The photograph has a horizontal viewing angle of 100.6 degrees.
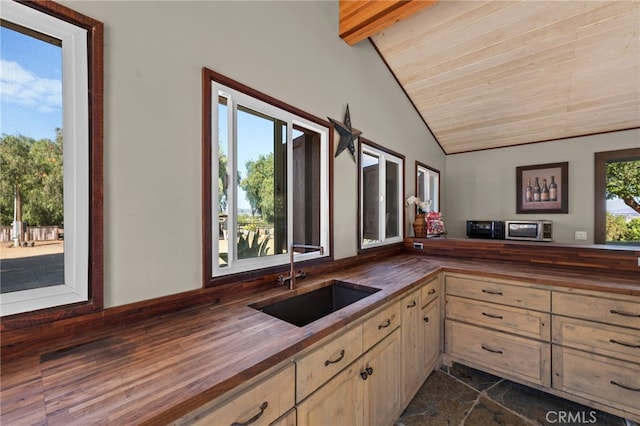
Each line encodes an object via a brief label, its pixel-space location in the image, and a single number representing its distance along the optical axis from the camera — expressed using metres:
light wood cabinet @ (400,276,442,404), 1.68
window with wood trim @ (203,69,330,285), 1.35
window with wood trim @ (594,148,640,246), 3.07
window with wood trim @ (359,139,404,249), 2.61
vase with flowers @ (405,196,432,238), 3.21
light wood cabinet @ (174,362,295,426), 0.71
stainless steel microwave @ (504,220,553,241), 3.33
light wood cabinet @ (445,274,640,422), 1.60
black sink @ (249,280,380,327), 1.50
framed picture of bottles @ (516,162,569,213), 3.39
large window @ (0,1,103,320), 0.88
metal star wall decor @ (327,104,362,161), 2.16
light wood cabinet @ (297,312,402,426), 1.02
